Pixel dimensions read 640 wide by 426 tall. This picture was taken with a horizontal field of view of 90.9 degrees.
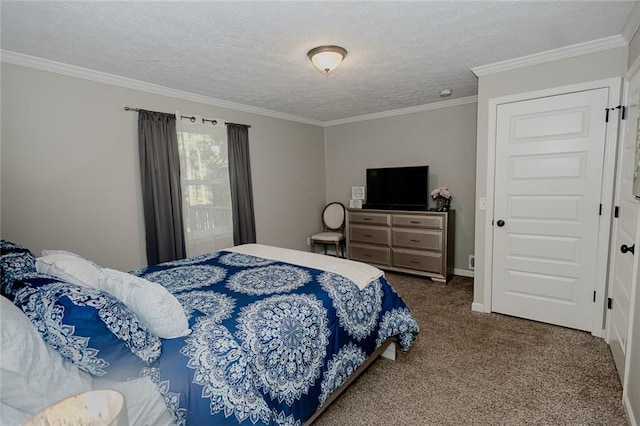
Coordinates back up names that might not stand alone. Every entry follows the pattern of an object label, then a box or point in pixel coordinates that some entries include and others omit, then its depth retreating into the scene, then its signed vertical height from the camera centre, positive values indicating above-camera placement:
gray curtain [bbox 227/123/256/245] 4.03 +0.05
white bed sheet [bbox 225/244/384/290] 2.27 -0.62
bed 1.20 -0.69
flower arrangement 4.19 -0.20
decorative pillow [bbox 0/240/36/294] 1.51 -0.37
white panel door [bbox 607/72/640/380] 2.08 -0.42
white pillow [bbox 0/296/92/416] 0.99 -0.59
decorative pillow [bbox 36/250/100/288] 1.58 -0.40
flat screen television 4.43 -0.07
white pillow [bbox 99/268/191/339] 1.38 -0.51
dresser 4.11 -0.80
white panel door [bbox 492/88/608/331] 2.63 -0.23
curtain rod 3.10 +0.81
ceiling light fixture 2.39 +0.99
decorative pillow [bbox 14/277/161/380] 1.13 -0.51
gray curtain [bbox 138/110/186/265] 3.21 +0.04
